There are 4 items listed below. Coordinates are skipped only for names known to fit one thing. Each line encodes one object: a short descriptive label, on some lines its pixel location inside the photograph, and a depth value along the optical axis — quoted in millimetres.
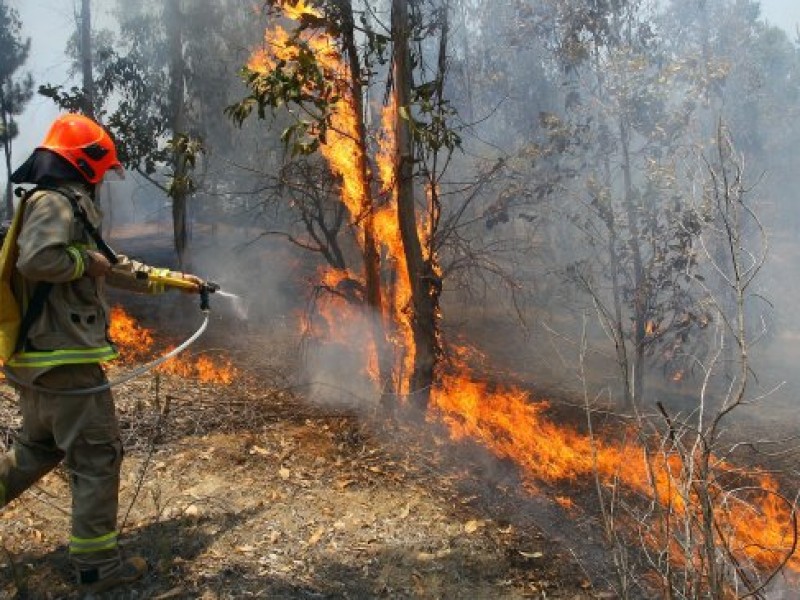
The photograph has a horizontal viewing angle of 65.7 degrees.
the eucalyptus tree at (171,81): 13070
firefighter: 3156
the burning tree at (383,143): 5555
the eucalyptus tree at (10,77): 23266
